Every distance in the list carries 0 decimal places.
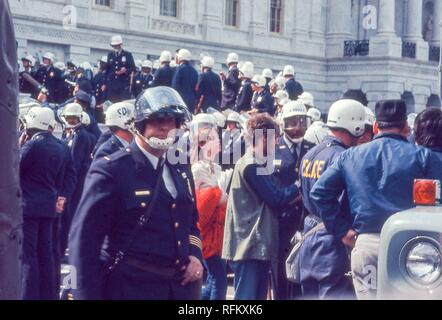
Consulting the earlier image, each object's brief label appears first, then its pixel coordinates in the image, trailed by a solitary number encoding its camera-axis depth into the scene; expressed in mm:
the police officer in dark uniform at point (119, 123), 9664
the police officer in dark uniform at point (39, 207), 10617
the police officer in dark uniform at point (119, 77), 26188
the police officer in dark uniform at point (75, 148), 13344
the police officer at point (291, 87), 28484
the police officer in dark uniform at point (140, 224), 5750
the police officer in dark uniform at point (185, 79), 24547
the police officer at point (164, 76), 25125
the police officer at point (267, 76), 27422
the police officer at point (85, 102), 16672
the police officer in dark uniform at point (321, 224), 7625
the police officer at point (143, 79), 26578
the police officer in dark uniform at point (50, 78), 26672
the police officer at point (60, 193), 11172
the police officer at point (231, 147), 11425
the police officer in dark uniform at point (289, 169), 9422
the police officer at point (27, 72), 26750
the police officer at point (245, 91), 26250
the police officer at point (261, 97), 22984
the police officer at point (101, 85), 26328
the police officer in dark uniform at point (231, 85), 27219
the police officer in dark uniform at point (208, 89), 25406
